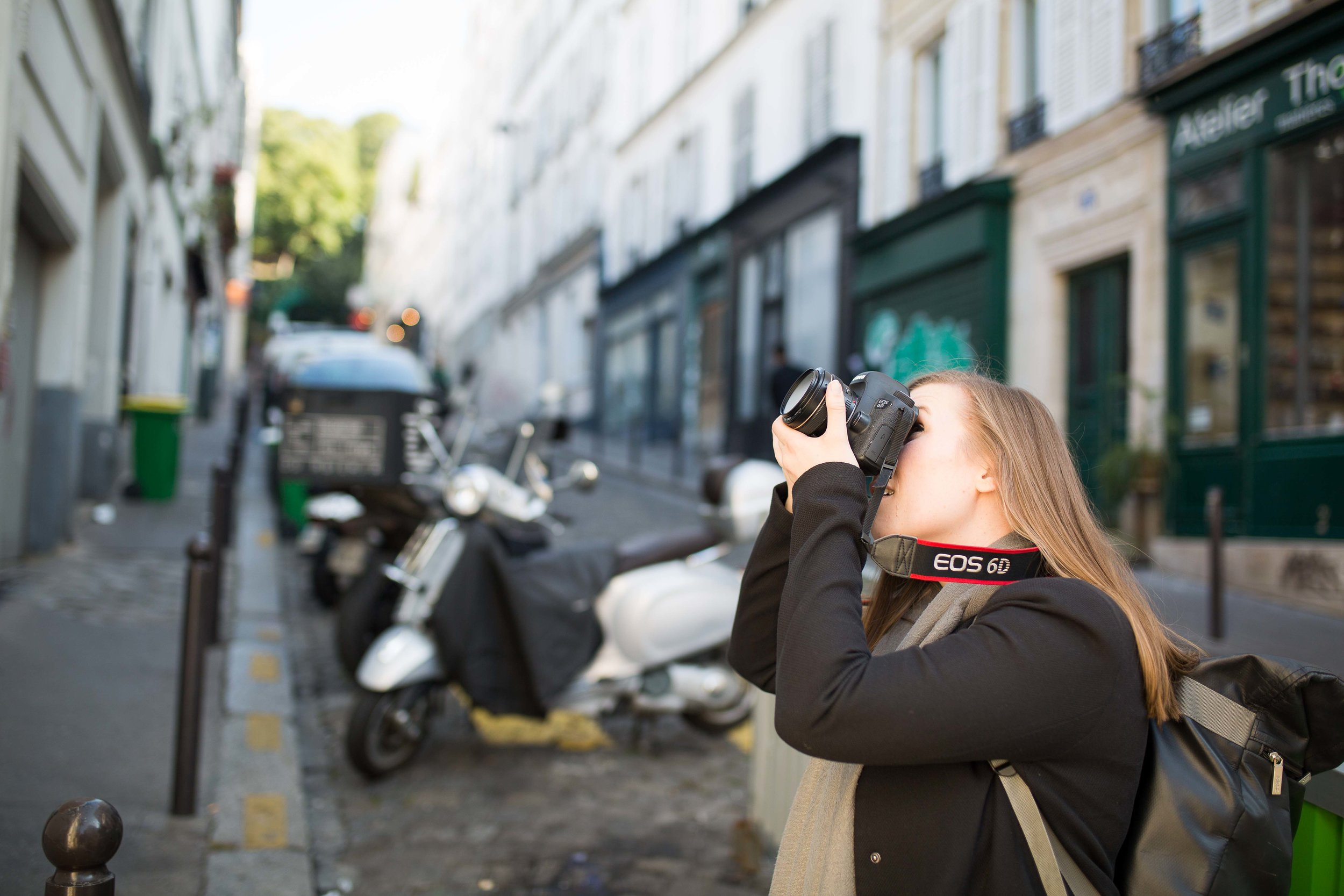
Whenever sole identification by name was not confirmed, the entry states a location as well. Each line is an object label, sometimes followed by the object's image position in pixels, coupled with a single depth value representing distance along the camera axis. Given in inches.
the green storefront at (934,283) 448.1
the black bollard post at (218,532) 228.8
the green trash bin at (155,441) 415.2
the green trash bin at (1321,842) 69.7
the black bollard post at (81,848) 67.4
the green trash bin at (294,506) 369.1
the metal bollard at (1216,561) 235.2
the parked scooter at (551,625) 172.2
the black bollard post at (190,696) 141.1
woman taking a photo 54.0
